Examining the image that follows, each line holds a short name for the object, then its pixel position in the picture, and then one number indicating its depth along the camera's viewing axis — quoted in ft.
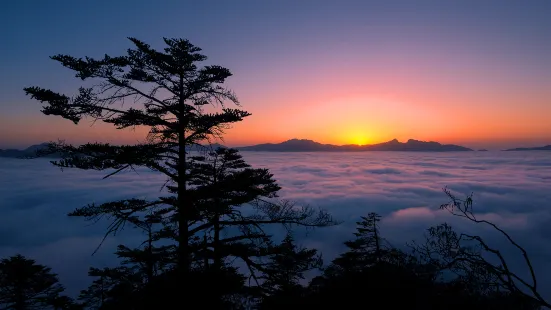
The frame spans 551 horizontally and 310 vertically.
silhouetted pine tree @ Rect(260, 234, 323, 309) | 49.99
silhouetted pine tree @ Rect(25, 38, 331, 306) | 31.89
